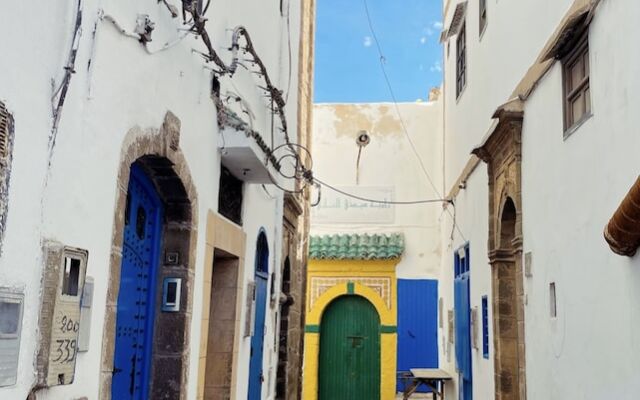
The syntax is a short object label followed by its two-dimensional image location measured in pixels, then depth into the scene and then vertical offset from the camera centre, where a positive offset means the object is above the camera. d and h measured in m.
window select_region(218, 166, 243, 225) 5.62 +1.15
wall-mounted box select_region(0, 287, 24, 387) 2.20 -0.02
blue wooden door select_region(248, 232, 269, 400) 6.80 +0.17
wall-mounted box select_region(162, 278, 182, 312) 4.33 +0.24
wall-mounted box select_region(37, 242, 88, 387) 2.48 +0.06
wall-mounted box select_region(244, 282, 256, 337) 6.04 +0.21
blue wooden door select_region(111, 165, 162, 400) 3.94 +0.24
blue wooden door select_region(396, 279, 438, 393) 13.69 +0.28
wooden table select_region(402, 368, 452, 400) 10.97 -0.60
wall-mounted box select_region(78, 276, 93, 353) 2.84 +0.06
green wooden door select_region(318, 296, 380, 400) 14.09 -0.24
